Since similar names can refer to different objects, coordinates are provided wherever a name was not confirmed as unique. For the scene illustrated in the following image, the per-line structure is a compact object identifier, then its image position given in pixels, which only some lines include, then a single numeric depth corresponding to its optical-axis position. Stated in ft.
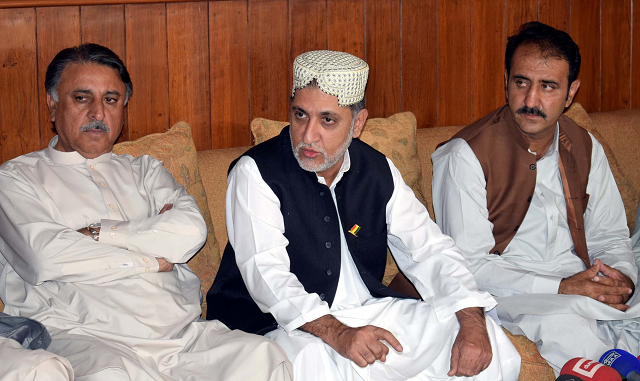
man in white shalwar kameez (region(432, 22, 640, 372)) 8.63
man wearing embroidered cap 7.24
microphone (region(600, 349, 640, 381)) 7.04
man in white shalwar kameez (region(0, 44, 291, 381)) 6.94
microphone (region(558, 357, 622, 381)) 6.66
